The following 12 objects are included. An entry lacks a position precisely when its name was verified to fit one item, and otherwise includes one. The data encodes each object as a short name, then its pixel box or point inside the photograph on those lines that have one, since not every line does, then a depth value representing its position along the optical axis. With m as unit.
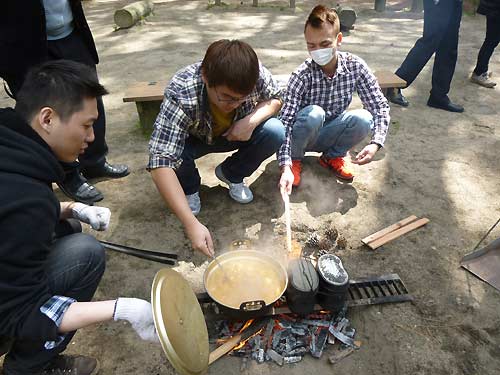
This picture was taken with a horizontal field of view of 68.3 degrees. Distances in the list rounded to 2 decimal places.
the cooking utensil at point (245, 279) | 2.11
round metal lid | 1.42
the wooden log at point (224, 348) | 2.04
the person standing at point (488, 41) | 5.03
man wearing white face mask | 3.12
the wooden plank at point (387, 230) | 2.85
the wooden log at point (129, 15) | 8.50
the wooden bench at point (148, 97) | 3.93
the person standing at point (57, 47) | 2.47
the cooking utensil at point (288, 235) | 2.51
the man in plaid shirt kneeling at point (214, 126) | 2.15
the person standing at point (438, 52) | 4.39
